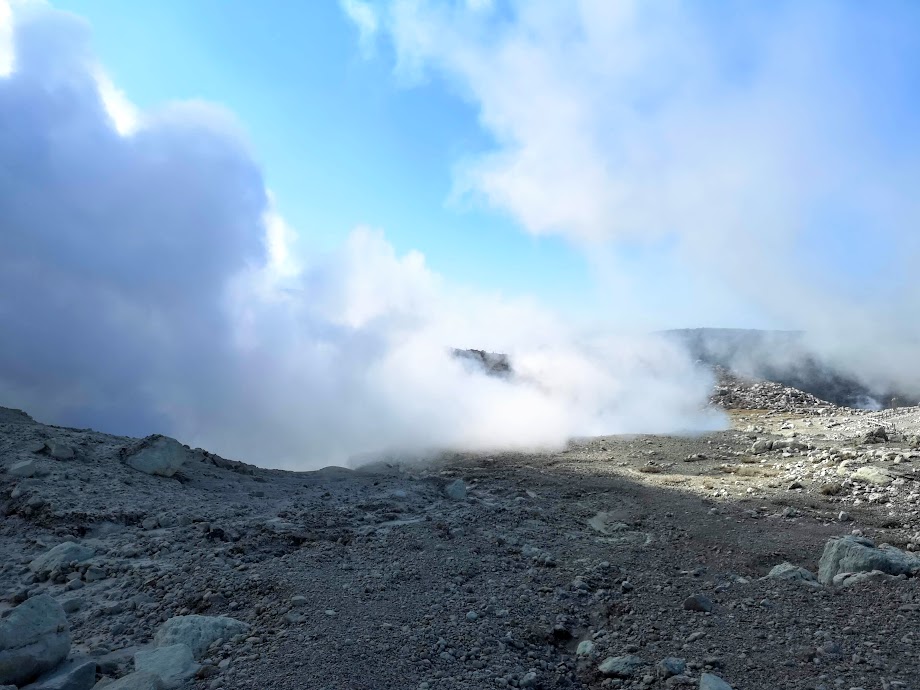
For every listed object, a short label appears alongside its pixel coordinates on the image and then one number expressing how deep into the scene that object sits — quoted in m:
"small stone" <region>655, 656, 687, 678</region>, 3.41
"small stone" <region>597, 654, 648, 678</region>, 3.52
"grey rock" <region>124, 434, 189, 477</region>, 8.33
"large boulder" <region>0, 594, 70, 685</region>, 3.54
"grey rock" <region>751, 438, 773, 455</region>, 11.73
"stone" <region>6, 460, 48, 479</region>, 7.44
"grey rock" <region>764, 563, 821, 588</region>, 4.87
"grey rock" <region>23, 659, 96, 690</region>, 3.52
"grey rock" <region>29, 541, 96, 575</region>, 5.45
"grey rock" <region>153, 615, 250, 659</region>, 3.85
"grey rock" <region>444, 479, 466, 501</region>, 7.82
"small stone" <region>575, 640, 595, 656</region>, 3.79
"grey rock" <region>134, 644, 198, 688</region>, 3.47
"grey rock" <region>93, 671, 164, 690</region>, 3.33
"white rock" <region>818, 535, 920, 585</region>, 4.71
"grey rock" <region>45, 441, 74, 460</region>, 8.22
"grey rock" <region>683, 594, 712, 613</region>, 4.22
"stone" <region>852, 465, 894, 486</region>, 8.39
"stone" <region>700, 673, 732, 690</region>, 3.22
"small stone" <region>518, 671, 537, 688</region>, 3.41
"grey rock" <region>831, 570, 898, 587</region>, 4.54
